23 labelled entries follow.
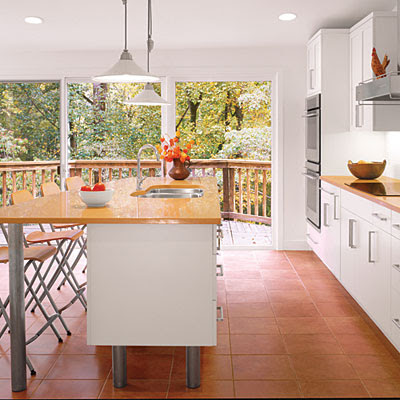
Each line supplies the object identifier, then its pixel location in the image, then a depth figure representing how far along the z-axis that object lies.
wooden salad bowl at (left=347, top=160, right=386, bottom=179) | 4.35
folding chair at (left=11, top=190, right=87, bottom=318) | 3.46
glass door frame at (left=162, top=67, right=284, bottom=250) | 5.91
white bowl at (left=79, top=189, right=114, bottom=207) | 2.86
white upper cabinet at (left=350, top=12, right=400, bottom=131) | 4.23
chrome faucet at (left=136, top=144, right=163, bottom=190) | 4.01
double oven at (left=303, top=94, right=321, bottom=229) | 5.09
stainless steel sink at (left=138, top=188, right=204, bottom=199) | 4.25
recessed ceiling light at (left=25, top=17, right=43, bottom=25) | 4.65
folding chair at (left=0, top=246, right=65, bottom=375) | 3.06
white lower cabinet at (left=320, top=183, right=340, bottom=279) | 4.32
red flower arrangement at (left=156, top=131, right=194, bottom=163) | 4.73
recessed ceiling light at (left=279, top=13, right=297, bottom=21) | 4.56
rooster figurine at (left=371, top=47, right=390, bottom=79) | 3.96
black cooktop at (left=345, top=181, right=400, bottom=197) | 3.43
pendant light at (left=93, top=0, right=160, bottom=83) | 2.87
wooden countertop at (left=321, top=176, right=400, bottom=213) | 2.95
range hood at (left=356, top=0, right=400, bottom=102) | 3.38
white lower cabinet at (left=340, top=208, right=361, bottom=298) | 3.72
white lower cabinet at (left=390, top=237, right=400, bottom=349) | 2.82
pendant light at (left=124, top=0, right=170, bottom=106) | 4.10
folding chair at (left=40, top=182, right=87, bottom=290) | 3.97
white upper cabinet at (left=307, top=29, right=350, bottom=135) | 4.97
